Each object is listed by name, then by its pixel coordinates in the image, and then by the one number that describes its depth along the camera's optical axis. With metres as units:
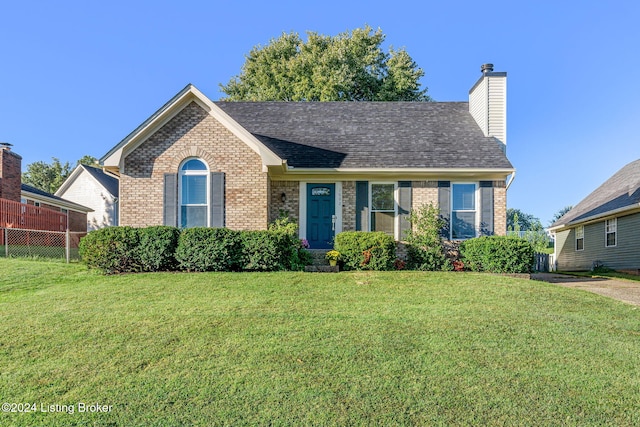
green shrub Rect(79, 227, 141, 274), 11.07
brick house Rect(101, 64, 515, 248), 12.75
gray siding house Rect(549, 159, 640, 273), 17.98
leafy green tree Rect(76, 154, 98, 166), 47.50
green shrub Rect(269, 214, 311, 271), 11.53
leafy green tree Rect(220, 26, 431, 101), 27.73
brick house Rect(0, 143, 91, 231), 17.52
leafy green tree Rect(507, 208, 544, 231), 15.93
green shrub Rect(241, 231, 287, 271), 11.12
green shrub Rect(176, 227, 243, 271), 11.01
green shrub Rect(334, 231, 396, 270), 12.09
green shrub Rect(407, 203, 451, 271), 13.53
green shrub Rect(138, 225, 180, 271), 11.05
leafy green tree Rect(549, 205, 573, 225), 69.16
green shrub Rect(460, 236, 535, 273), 11.98
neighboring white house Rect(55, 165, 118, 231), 30.50
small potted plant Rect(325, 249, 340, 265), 12.23
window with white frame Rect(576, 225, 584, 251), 22.84
